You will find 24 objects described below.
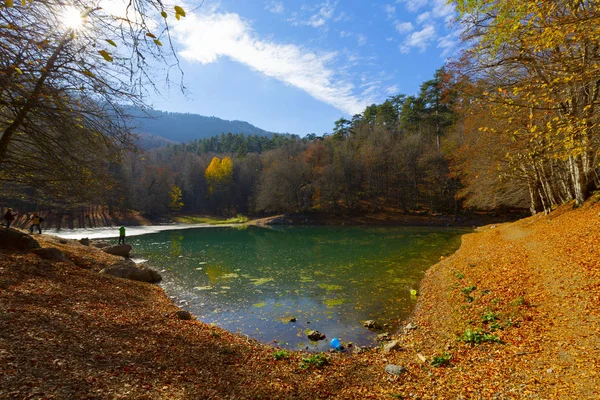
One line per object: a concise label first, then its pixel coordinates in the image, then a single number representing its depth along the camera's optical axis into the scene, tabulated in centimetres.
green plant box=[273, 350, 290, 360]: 720
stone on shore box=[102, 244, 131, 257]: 2214
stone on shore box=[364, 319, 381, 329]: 1012
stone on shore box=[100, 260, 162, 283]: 1382
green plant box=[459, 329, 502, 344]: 721
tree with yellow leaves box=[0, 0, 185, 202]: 450
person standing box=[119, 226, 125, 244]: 2591
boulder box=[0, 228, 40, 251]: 1135
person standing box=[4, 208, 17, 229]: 2011
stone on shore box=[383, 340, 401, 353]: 783
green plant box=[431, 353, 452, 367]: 648
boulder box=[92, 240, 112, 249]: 2608
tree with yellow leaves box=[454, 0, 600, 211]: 601
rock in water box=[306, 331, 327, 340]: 948
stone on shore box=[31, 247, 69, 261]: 1174
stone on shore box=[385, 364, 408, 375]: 626
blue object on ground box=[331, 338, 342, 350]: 864
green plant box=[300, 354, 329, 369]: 681
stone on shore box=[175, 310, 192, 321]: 980
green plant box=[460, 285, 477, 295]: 1078
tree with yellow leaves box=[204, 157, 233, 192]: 8238
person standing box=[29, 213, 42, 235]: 2361
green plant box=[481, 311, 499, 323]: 826
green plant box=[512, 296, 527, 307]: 856
